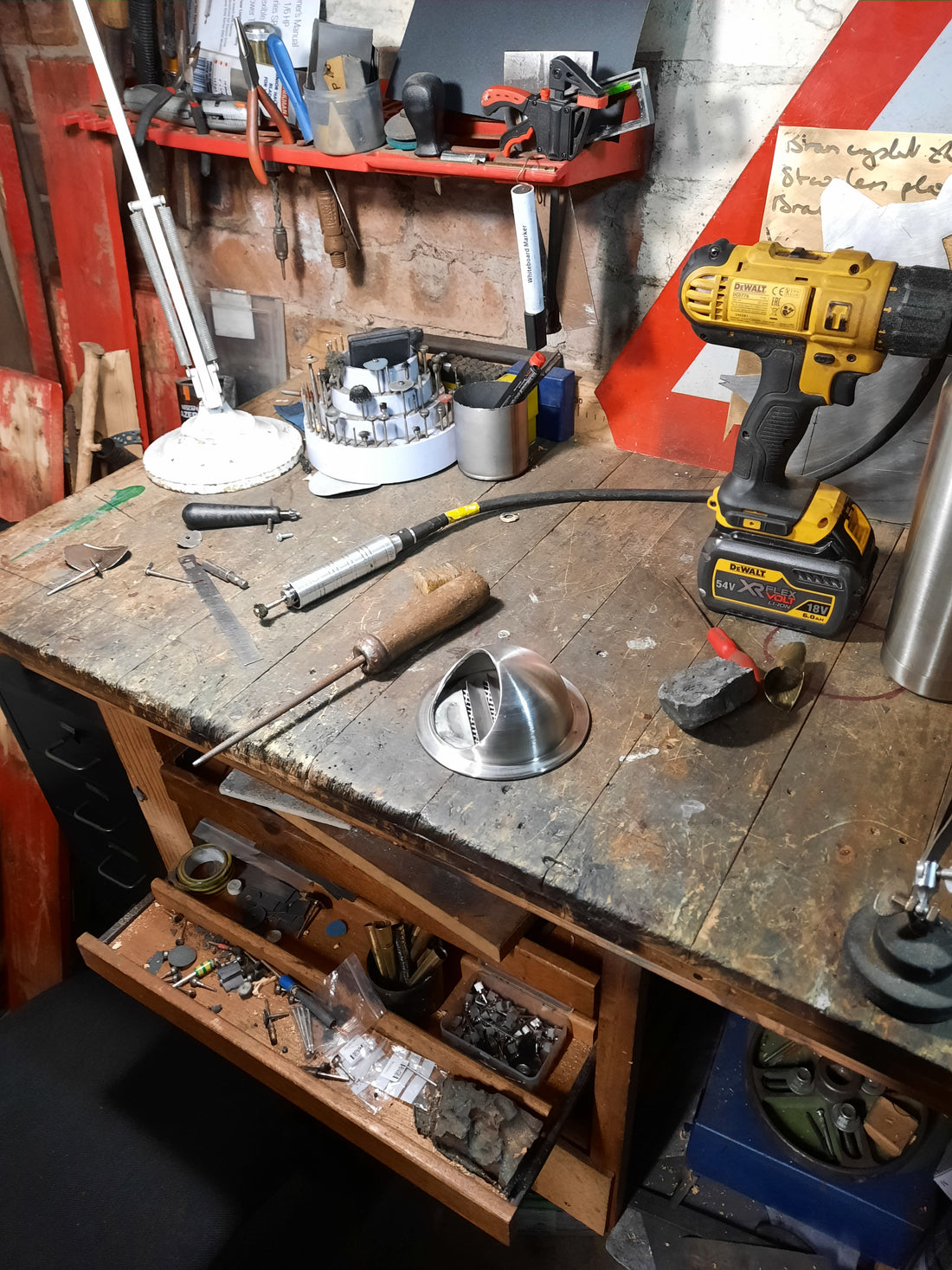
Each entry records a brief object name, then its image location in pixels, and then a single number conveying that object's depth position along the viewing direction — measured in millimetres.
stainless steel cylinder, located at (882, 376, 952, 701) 812
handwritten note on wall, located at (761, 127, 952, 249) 1014
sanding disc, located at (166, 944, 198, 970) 1257
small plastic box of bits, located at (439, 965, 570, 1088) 1151
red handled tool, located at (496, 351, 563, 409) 1245
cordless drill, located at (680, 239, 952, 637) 866
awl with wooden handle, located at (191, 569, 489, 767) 932
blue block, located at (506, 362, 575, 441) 1340
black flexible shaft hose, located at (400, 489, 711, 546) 1223
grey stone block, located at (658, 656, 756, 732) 856
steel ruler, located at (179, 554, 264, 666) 1010
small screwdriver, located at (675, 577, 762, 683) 904
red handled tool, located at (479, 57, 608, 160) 1069
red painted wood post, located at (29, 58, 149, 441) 1671
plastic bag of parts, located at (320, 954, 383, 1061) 1175
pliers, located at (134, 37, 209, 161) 1410
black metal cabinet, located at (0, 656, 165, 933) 1366
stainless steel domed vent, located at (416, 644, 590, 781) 847
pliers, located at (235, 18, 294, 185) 1321
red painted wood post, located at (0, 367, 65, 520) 1834
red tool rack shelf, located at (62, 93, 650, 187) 1102
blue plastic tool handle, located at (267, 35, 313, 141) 1265
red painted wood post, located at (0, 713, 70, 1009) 1664
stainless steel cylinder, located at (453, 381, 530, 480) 1233
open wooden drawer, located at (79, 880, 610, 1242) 1038
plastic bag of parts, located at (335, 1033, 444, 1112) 1114
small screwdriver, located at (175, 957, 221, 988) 1237
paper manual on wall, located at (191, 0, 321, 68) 1361
